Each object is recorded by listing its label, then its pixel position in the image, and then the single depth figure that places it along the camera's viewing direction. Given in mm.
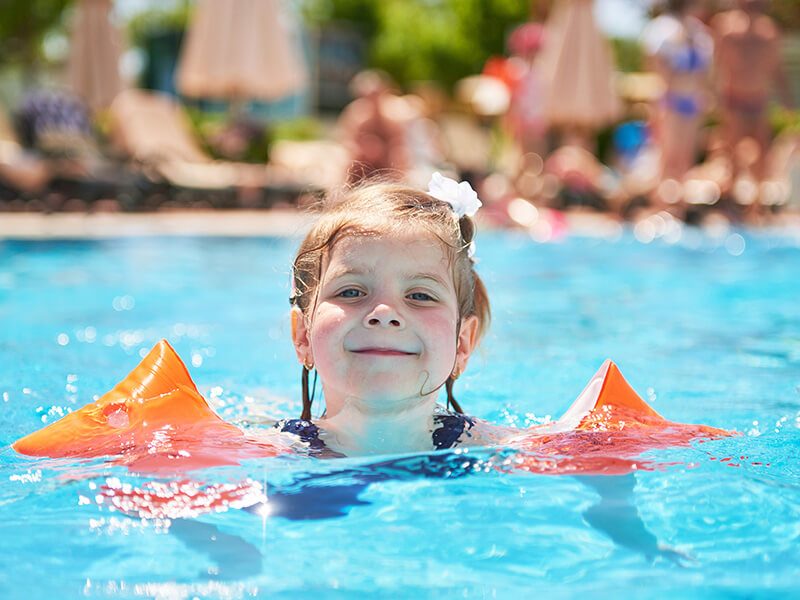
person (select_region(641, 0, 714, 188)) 10727
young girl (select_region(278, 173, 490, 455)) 2473
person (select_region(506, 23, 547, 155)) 13352
